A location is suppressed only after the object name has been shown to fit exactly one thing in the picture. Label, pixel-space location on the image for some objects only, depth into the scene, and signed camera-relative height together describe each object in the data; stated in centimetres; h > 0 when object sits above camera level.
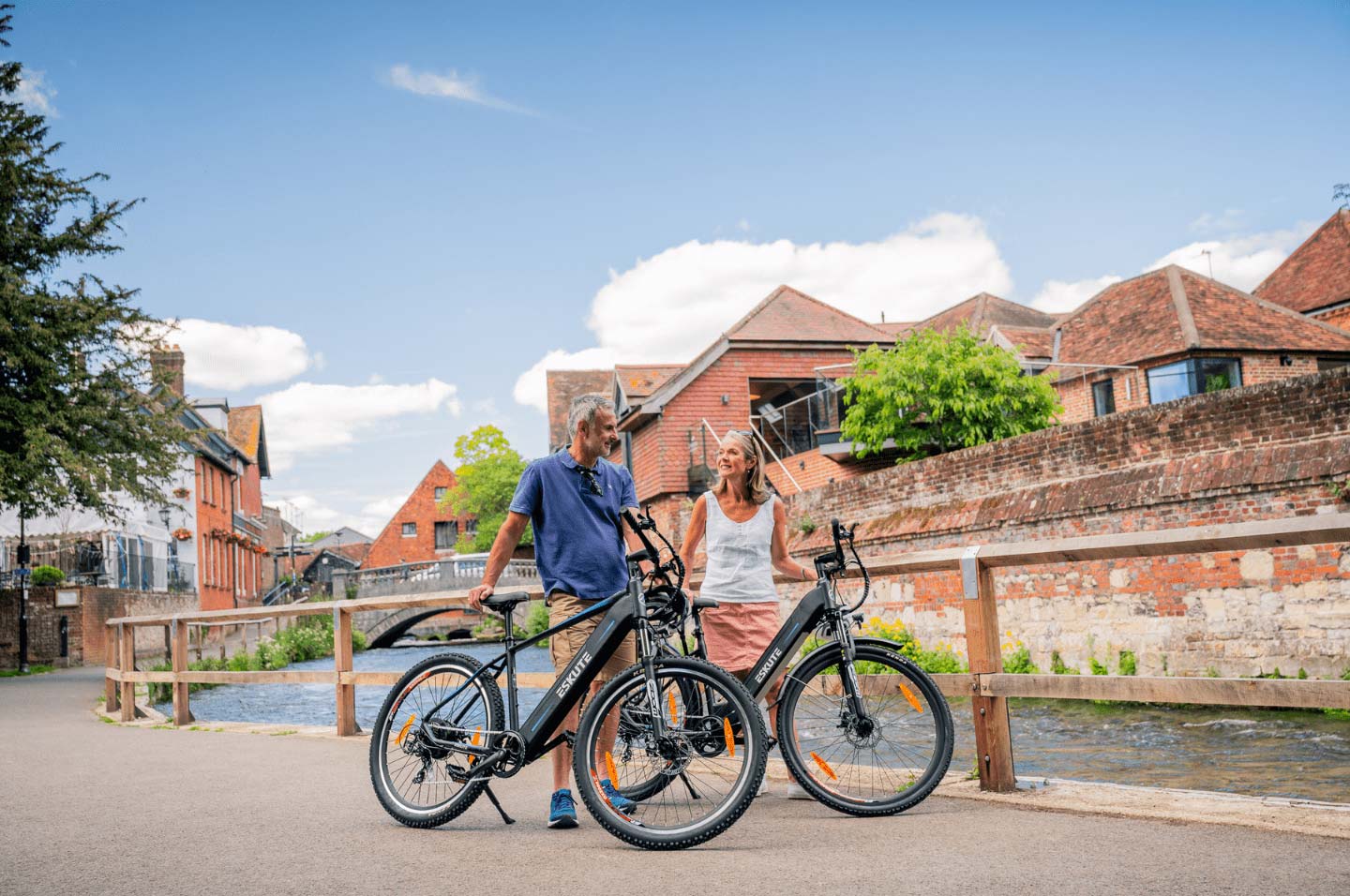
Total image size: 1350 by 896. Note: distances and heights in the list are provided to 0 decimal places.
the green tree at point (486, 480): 6719 +474
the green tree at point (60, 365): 1950 +393
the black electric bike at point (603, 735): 417 -69
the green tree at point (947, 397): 2441 +279
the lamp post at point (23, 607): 2313 -28
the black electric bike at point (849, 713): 462 -71
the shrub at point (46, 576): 2666 +36
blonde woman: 533 -9
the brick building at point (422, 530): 7912 +240
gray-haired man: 491 +13
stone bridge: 5269 -75
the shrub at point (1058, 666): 1327 -164
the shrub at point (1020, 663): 1360 -162
